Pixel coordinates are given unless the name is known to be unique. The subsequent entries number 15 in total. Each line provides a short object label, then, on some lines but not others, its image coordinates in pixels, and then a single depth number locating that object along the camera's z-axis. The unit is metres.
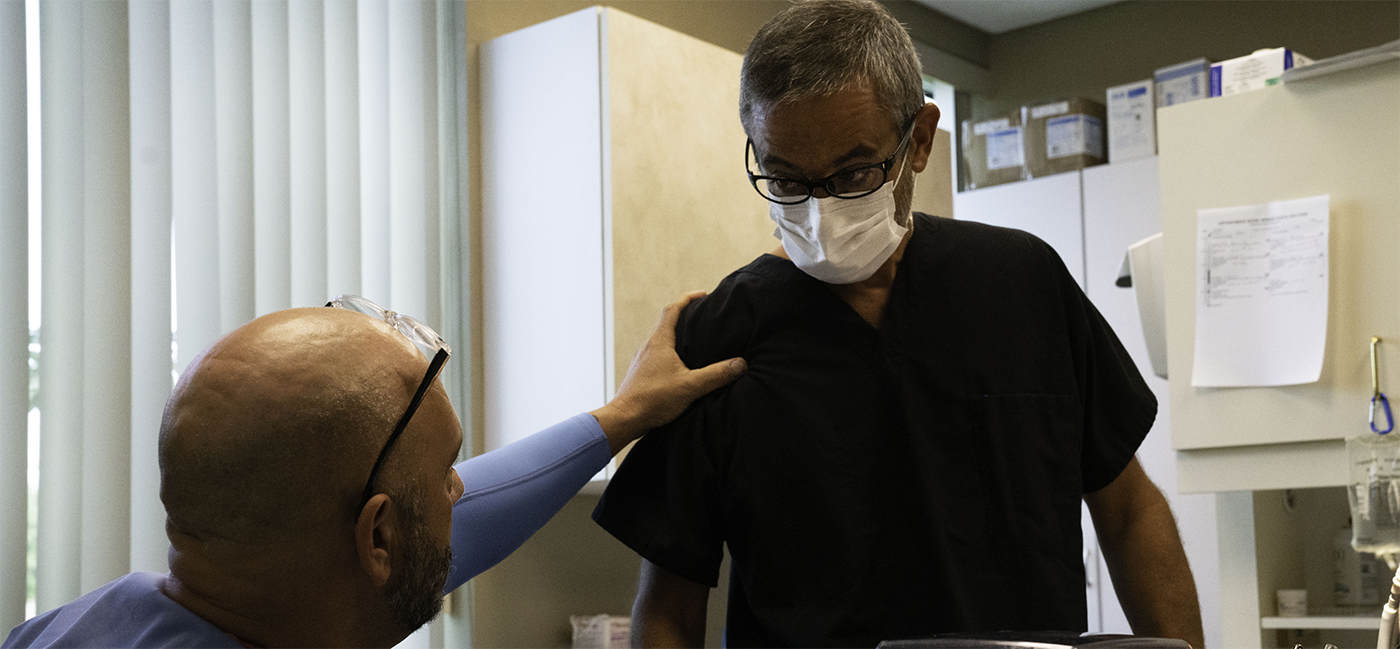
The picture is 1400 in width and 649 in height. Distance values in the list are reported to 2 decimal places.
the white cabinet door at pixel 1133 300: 3.72
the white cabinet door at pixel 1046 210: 4.10
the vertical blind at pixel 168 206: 1.89
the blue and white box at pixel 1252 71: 2.17
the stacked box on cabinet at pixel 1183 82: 3.90
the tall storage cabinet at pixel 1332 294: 2.00
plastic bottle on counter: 2.32
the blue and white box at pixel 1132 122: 3.99
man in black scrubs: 1.18
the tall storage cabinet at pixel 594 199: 2.33
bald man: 0.80
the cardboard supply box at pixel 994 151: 4.30
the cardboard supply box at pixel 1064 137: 4.12
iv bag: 1.88
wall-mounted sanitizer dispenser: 2.43
